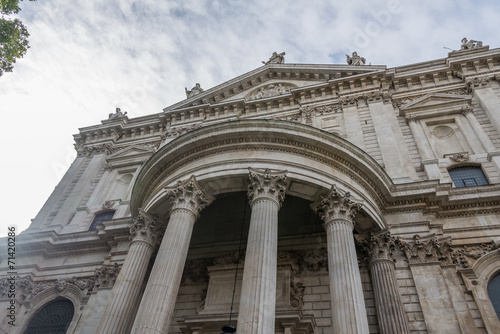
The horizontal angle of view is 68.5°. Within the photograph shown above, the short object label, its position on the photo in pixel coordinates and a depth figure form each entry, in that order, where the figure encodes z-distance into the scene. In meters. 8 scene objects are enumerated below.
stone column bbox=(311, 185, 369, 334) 9.78
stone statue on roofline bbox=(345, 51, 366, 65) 23.80
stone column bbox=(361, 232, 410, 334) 11.49
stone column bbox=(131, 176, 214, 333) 10.21
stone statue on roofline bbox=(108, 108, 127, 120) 27.93
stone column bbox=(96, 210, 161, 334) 12.13
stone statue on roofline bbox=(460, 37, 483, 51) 21.69
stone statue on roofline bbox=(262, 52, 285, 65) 25.95
